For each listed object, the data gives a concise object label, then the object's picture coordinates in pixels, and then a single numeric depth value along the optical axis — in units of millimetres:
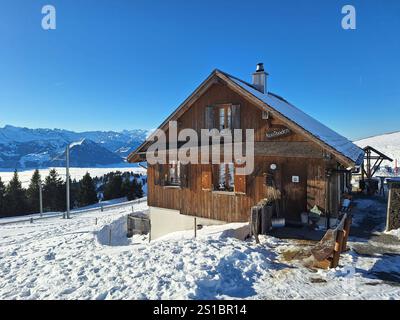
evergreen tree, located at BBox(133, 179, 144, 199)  62500
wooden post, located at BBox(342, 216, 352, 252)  7546
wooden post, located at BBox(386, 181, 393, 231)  10188
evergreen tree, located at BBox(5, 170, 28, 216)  49406
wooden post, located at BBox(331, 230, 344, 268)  7012
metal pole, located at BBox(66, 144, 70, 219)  31286
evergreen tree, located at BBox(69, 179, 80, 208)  58462
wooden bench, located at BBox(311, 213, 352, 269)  6984
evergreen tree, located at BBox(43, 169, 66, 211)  55594
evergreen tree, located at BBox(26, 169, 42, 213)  51531
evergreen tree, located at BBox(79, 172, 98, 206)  56469
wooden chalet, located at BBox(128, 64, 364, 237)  10992
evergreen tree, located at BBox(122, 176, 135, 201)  61531
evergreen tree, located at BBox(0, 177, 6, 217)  48469
